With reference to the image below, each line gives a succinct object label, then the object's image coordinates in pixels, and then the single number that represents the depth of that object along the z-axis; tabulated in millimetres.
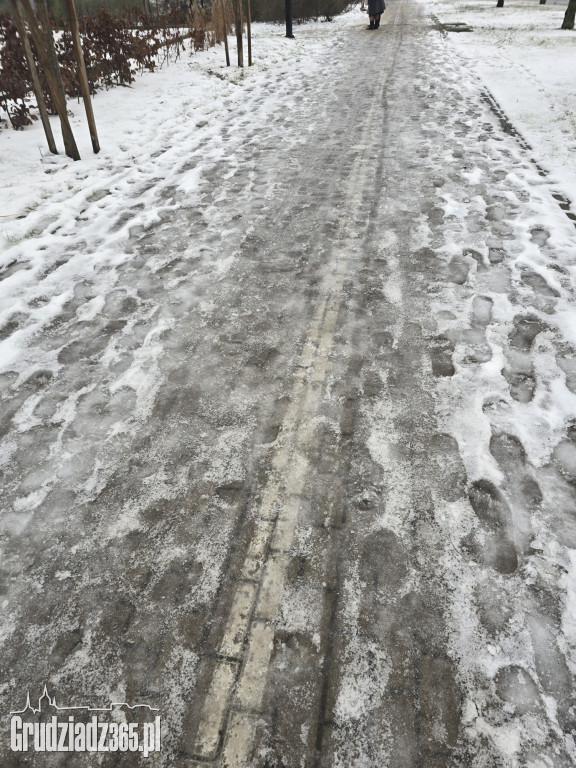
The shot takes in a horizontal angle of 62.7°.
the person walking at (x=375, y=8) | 17750
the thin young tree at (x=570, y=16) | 16234
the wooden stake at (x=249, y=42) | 11402
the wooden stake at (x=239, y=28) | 10539
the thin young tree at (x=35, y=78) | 5473
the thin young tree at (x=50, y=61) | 4996
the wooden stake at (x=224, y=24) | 11342
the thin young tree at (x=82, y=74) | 5183
